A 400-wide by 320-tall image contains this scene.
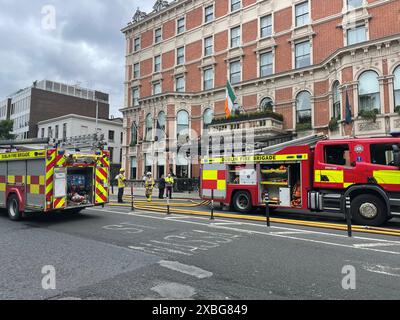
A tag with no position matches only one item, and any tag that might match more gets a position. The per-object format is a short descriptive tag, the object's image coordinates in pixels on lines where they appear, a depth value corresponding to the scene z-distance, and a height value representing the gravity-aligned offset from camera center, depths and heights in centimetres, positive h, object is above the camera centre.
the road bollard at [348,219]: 734 -104
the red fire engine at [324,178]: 890 -4
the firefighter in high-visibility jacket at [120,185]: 1584 -43
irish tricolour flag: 2314 +614
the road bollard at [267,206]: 868 -86
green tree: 4212 +721
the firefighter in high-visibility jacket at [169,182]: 1675 -26
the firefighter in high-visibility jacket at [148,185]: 1680 -43
